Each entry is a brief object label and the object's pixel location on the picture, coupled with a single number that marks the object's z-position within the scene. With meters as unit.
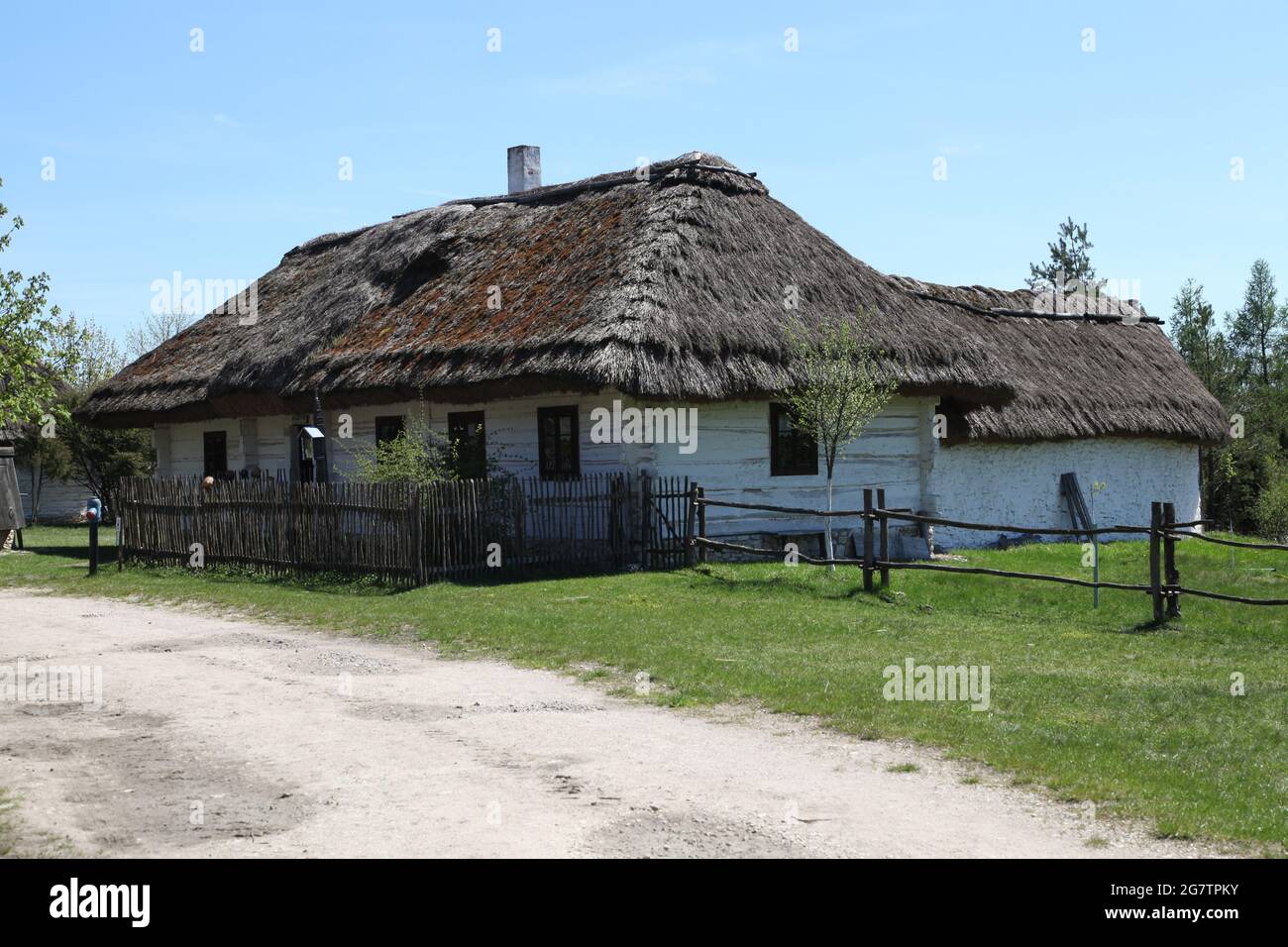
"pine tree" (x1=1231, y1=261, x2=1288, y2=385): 59.03
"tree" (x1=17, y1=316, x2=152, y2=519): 34.62
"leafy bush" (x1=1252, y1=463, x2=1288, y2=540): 31.62
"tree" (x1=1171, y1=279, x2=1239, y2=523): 46.28
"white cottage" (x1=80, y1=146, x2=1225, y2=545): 18.45
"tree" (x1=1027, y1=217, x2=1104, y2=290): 60.09
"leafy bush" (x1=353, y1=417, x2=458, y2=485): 17.80
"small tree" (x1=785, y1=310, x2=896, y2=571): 16.83
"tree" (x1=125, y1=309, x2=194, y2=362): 56.41
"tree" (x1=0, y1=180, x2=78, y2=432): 25.55
